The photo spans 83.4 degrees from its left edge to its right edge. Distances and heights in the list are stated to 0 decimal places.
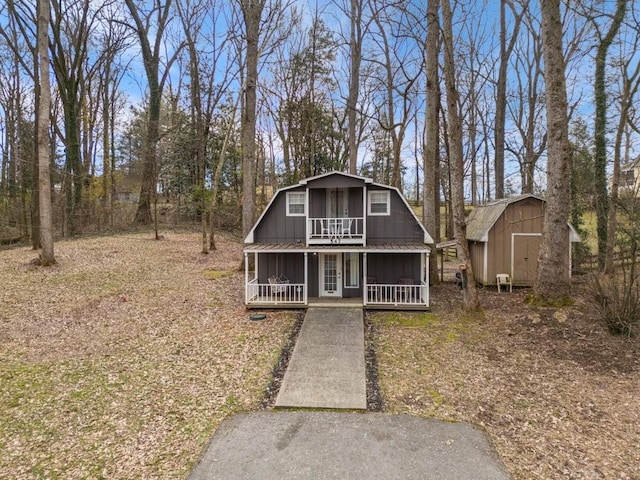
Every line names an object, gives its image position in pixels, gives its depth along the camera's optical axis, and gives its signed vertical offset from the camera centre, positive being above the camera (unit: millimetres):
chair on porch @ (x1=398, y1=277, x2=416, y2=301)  10216 -1431
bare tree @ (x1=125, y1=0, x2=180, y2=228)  22078 +10771
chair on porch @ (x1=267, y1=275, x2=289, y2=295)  10591 -1264
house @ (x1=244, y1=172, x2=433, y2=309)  10312 -50
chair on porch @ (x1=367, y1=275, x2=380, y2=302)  10396 -1504
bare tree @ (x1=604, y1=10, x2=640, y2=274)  11562 +4219
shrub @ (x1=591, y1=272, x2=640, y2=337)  6777 -1308
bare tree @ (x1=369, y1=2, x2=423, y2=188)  10823 +6685
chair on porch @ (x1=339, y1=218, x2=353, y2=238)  10211 +338
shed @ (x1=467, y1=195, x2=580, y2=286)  11734 -73
